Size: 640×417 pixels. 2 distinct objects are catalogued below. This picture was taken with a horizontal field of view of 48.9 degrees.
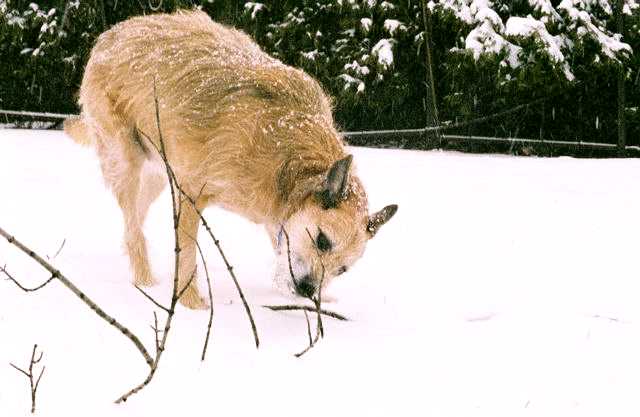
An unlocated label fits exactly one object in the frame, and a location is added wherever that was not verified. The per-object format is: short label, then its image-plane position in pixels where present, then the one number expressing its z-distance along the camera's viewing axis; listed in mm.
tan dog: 3812
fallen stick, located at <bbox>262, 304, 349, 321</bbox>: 3601
